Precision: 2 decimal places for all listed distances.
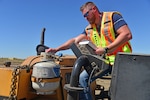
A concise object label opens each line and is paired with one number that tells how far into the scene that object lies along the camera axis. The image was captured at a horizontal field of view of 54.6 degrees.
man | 1.69
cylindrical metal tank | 1.71
